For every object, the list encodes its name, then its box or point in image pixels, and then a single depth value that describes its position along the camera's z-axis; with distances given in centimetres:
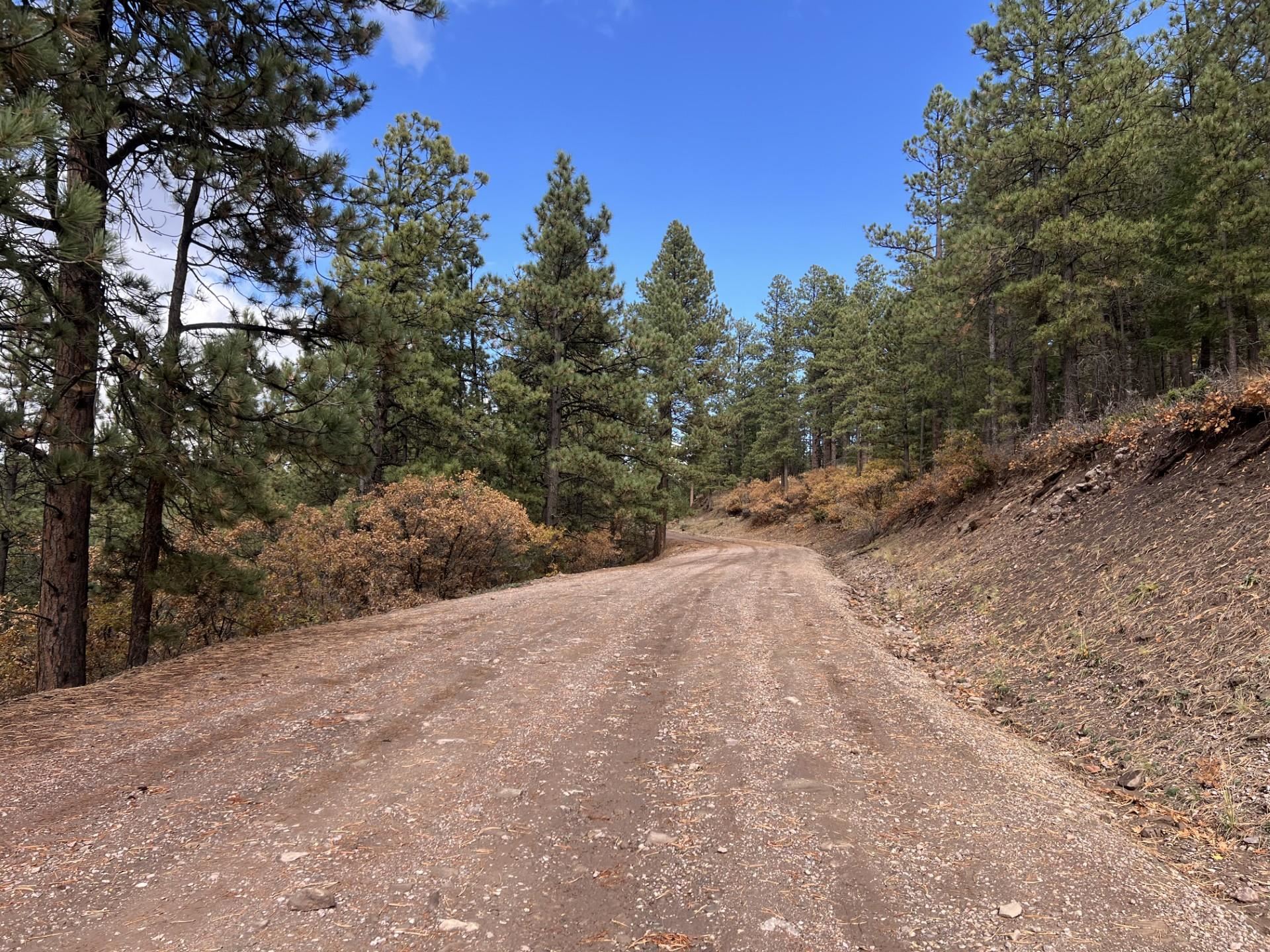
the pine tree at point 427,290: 1399
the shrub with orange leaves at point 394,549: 1049
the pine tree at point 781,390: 3662
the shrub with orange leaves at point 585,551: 1953
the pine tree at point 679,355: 1970
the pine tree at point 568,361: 1794
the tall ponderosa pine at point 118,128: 494
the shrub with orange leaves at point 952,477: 1466
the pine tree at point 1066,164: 1212
